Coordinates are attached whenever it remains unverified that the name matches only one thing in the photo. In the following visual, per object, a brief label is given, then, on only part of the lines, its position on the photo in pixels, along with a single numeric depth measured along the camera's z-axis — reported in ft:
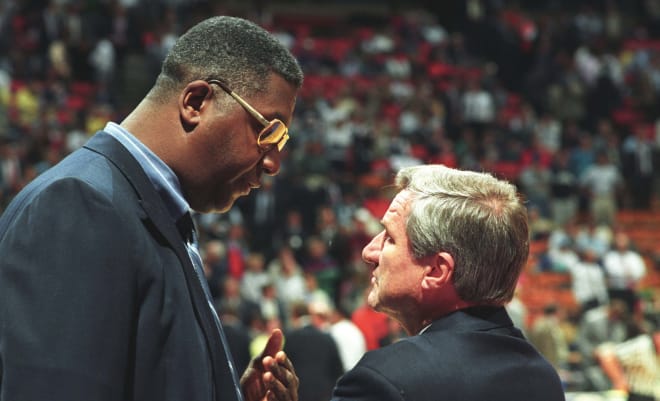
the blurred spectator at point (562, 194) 54.49
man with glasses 5.26
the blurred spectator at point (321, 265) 42.68
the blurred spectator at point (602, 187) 53.72
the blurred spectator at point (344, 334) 28.71
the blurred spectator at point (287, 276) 40.01
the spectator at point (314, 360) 25.49
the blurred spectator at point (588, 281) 46.09
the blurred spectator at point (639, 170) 57.41
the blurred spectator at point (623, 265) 47.52
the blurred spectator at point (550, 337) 36.27
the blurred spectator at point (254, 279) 39.60
